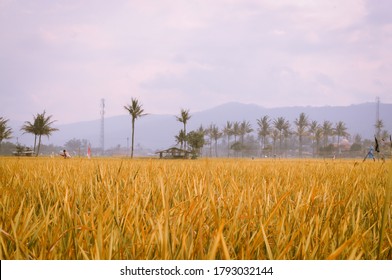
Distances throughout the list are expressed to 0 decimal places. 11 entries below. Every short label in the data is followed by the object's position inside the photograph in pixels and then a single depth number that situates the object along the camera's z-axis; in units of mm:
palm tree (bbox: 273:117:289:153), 106688
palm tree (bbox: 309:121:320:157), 116500
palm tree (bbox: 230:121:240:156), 117669
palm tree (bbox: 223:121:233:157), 116750
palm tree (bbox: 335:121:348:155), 116362
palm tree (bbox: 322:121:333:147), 118044
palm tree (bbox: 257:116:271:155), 112312
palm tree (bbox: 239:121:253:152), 119625
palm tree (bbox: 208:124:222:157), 111662
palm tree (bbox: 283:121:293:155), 110312
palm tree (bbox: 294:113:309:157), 106312
